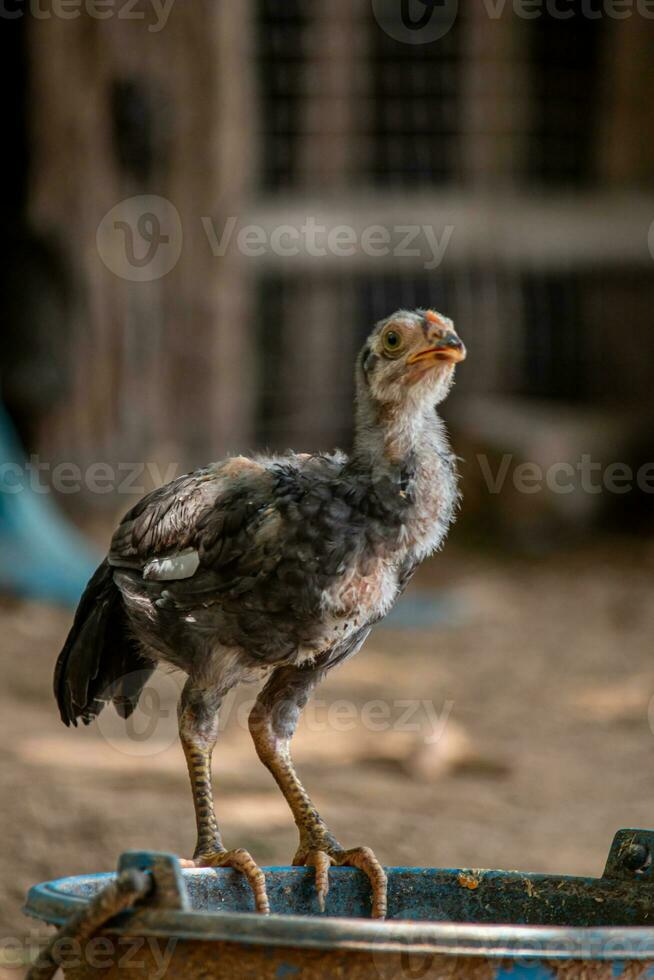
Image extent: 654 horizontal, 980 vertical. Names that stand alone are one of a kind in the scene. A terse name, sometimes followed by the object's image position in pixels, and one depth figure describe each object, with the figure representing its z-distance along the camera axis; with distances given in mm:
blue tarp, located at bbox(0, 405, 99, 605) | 15320
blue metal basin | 4121
